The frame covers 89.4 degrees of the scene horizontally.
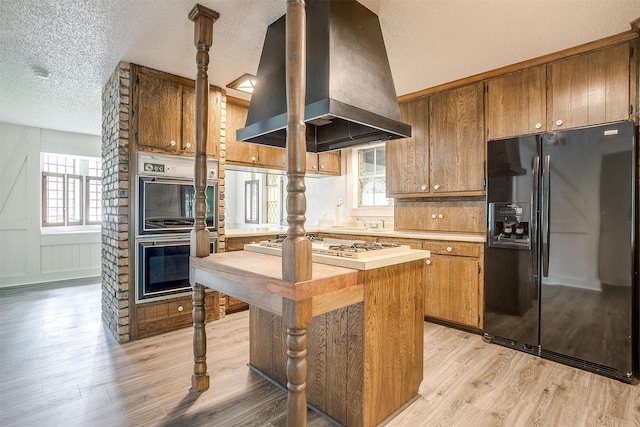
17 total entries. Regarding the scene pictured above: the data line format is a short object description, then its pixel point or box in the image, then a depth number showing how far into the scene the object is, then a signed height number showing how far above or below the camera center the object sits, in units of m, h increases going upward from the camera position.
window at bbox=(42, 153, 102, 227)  5.40 +0.35
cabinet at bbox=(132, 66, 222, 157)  2.94 +0.93
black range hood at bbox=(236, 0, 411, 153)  1.80 +0.82
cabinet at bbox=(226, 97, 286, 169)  3.73 +0.76
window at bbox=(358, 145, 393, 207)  4.49 +0.48
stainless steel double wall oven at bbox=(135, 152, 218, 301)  2.93 -0.12
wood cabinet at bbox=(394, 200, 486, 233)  3.47 -0.05
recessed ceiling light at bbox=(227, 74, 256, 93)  3.18 +1.31
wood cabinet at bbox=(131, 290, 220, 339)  2.95 -1.00
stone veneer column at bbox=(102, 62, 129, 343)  2.86 +0.08
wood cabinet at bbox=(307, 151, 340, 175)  4.53 +0.69
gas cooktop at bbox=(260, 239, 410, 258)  1.72 -0.22
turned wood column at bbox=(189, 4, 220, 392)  2.07 +0.24
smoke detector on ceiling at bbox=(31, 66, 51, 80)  2.95 +1.29
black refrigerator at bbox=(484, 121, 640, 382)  2.28 -0.28
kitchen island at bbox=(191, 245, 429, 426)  1.45 -0.58
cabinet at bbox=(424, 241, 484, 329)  3.02 -0.69
